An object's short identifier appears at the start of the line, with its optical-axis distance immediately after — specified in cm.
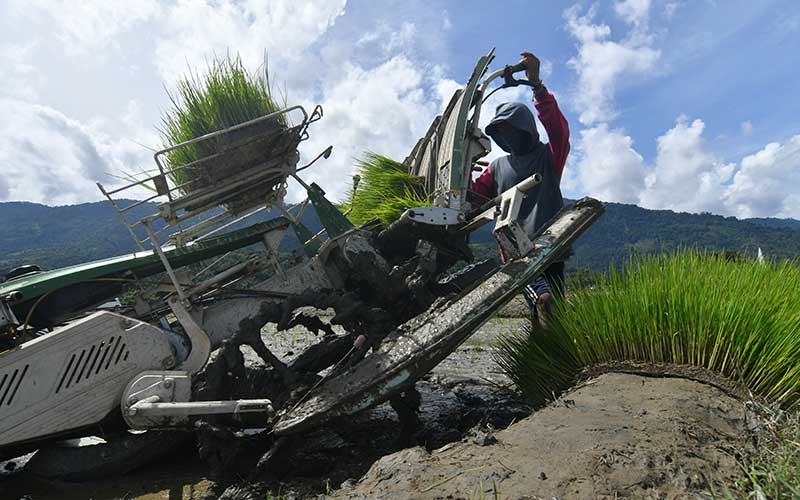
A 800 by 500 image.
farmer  388
